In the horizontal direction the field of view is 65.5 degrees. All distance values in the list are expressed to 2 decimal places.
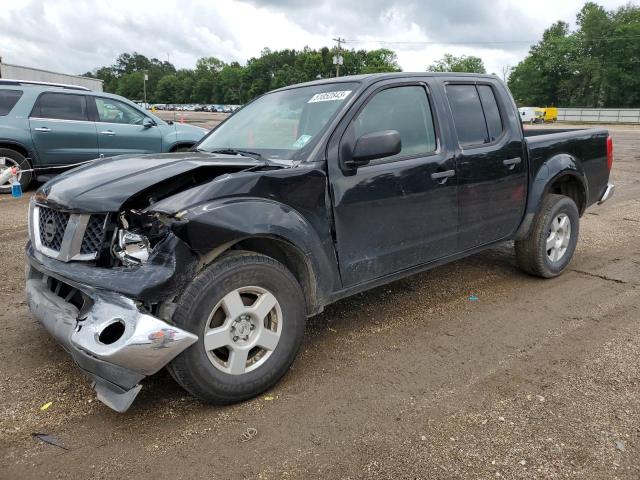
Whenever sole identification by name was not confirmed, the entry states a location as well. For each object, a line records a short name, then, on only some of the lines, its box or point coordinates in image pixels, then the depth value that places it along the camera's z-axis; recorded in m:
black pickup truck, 2.46
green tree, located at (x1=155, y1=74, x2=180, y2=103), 142.38
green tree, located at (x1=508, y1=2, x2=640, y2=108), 78.00
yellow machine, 61.53
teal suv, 8.74
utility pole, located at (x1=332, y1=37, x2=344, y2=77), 48.09
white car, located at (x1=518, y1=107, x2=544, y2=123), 59.05
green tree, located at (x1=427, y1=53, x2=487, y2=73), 109.38
